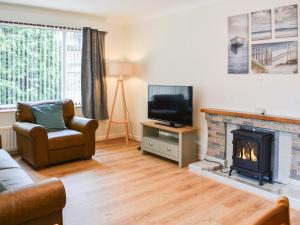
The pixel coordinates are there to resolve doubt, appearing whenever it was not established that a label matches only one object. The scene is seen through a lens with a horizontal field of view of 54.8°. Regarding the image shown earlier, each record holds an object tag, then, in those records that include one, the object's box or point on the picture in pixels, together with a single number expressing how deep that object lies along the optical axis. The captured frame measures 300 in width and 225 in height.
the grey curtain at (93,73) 5.42
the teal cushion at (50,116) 4.46
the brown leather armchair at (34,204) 1.71
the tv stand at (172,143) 4.23
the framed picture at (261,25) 3.51
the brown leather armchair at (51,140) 3.95
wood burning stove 3.40
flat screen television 4.27
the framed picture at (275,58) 3.31
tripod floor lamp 5.38
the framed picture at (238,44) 3.77
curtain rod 4.59
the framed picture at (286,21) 3.27
